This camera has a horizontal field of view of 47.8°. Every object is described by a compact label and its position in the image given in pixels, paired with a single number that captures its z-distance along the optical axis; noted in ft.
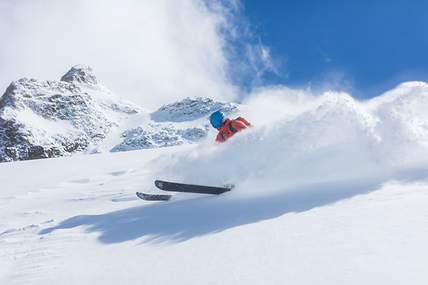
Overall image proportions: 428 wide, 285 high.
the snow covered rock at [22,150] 645.51
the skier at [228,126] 27.17
